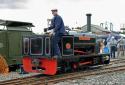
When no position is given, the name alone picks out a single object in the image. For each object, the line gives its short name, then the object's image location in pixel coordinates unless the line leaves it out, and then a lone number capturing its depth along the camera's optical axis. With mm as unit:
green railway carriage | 12529
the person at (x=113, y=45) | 17082
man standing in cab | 9060
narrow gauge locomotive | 9210
